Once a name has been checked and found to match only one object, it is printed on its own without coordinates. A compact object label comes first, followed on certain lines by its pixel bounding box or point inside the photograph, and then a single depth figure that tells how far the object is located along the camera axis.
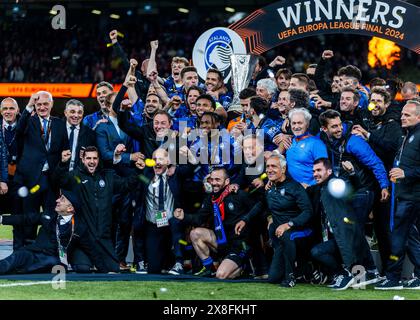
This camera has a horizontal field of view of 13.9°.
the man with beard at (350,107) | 16.85
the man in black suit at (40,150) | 18.32
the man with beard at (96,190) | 17.49
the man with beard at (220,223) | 17.03
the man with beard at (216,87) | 19.44
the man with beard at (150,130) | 17.66
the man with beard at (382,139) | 16.75
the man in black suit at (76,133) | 18.34
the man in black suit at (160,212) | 17.57
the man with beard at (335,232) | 15.81
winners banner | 19.66
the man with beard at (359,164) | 16.24
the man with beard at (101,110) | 19.11
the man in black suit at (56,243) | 16.97
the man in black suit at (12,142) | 18.63
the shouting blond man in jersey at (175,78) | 20.46
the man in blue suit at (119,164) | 18.20
